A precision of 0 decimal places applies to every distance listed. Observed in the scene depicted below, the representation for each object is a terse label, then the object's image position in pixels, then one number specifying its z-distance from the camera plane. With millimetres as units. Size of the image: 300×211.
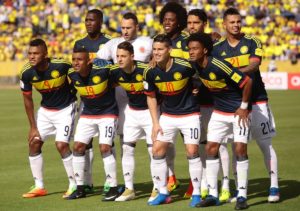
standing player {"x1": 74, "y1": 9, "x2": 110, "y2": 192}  12305
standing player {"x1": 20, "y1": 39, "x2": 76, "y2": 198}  11781
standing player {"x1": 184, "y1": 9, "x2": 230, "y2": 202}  11328
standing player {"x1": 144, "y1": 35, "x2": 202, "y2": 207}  10742
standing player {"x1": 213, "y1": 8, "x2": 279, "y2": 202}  10859
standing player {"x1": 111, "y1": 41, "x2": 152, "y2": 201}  11375
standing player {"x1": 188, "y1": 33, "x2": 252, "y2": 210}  10352
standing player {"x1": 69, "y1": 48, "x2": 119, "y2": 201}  11445
